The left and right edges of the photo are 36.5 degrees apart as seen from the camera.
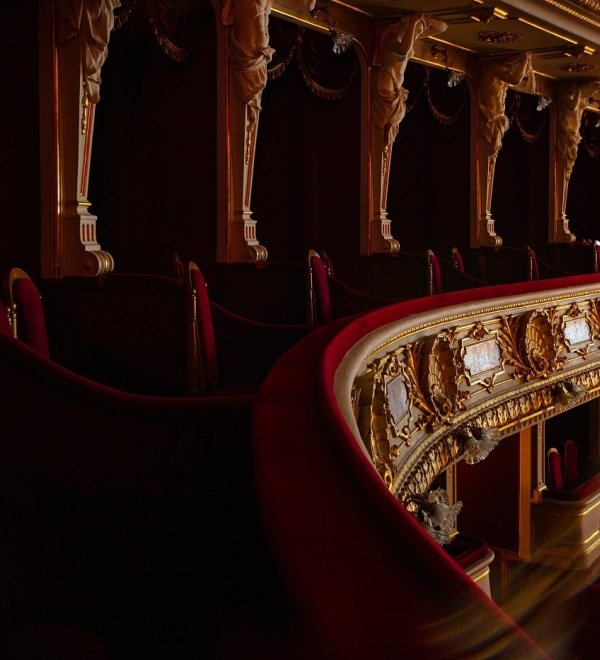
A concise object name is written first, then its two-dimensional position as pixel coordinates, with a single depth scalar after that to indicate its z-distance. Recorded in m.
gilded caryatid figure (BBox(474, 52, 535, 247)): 8.27
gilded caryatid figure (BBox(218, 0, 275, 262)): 5.20
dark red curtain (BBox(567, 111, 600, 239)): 11.15
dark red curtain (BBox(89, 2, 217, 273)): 5.02
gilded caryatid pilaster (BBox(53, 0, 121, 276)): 4.05
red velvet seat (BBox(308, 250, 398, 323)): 4.59
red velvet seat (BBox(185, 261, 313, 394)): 3.36
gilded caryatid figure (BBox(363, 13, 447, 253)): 6.69
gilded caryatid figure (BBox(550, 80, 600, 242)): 9.92
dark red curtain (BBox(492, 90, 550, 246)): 9.53
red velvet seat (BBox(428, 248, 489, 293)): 5.90
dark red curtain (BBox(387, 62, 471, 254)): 7.92
